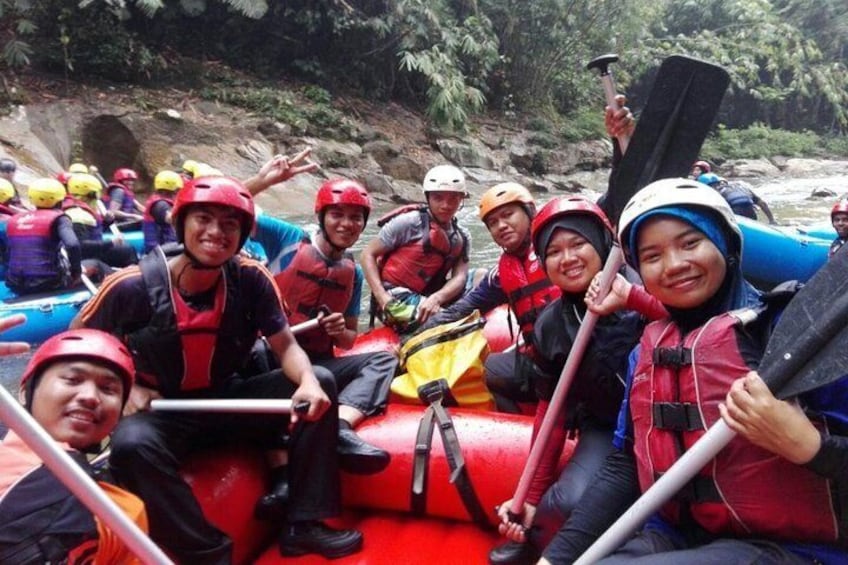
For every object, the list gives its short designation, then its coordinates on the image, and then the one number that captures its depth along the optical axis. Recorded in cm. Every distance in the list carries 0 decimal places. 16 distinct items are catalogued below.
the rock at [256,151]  1274
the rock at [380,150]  1466
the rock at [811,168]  2230
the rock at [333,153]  1361
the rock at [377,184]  1377
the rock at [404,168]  1466
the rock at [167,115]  1263
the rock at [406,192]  1382
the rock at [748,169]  2188
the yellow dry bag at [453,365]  334
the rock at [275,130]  1358
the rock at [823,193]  1617
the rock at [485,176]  1585
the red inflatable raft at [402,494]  233
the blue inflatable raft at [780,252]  609
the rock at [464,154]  1633
